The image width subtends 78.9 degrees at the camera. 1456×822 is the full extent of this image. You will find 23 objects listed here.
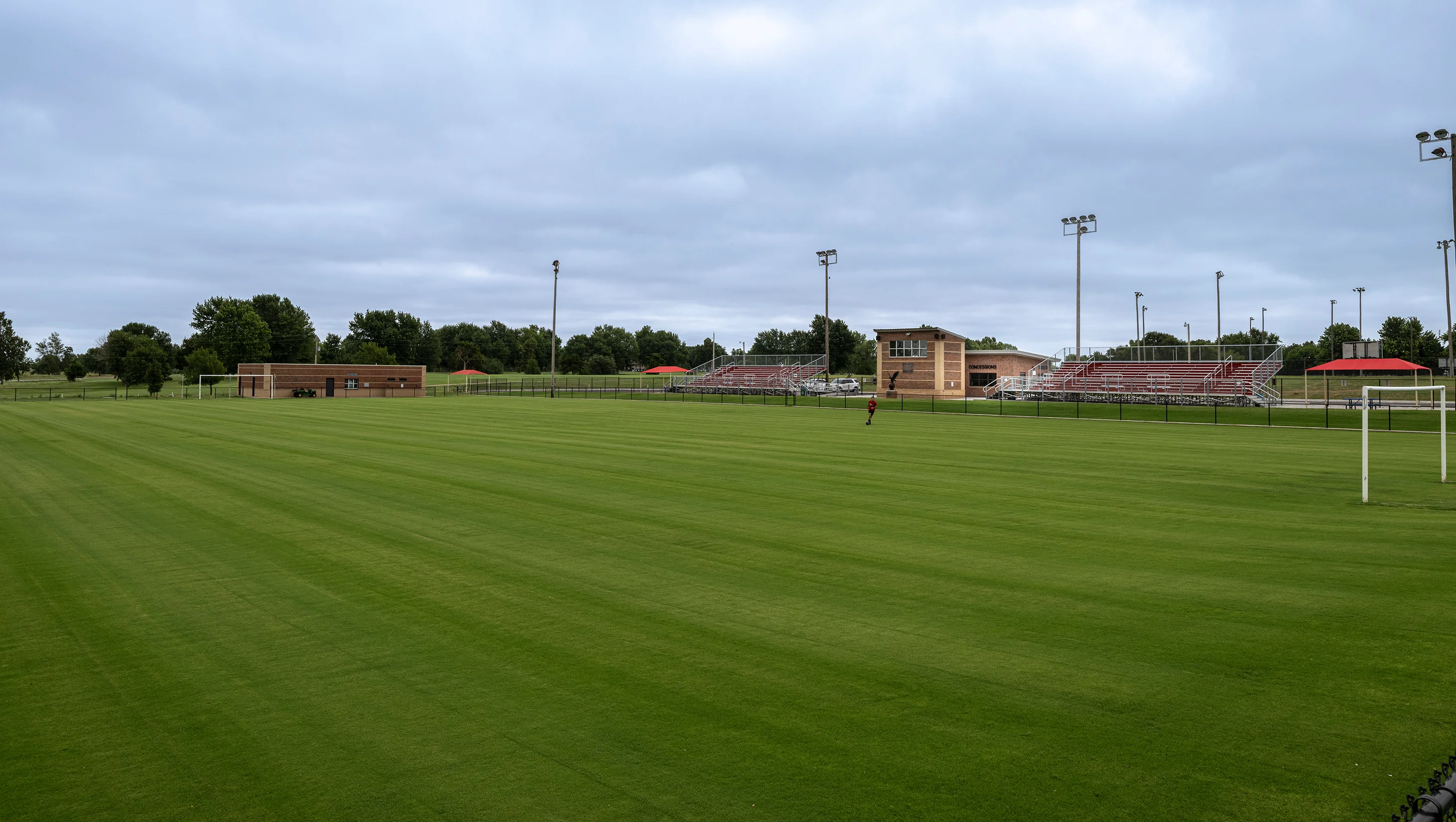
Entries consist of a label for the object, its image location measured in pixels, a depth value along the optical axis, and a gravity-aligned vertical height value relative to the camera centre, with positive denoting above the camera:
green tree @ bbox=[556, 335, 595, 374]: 152.38 +6.37
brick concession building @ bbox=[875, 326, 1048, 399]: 69.94 +2.09
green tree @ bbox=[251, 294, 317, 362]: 136.75 +9.60
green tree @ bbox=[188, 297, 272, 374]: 122.50 +7.82
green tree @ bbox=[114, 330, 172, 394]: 99.88 +3.38
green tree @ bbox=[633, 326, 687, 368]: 169.50 +7.90
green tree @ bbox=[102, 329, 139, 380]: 123.31 +6.19
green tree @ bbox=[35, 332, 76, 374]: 179.12 +6.97
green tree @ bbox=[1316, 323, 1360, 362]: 115.62 +6.97
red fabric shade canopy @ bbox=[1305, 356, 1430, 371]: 56.56 +1.46
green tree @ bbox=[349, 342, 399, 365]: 123.50 +4.97
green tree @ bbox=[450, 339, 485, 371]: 157.25 +6.06
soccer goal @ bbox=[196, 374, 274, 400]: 79.38 +0.38
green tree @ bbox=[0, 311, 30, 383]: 123.56 +5.59
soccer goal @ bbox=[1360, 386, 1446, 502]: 14.28 -1.24
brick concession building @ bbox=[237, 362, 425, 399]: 80.88 +0.97
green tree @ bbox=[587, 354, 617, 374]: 149.00 +4.07
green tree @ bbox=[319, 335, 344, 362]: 146.00 +6.83
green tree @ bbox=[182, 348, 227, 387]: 103.25 +2.96
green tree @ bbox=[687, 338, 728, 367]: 172.51 +7.08
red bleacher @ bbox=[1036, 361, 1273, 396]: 57.28 +0.66
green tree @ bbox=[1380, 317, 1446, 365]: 102.44 +5.24
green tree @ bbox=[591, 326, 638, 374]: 161.12 +8.18
